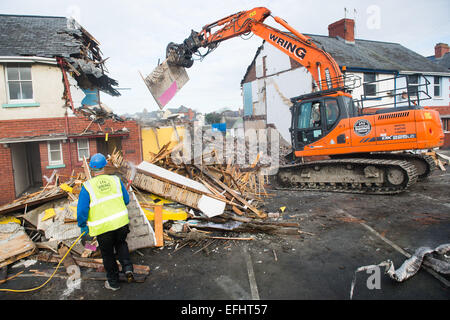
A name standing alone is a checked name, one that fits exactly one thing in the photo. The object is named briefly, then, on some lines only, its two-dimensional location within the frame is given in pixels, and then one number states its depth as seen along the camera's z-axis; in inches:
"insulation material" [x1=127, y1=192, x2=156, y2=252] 185.5
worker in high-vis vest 138.7
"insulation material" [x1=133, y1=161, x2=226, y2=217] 230.7
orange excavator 280.8
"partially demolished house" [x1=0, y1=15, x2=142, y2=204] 382.9
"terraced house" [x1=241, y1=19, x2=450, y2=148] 634.8
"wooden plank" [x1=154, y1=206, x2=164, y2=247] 192.9
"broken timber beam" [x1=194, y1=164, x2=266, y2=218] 242.3
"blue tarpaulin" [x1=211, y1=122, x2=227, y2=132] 995.1
